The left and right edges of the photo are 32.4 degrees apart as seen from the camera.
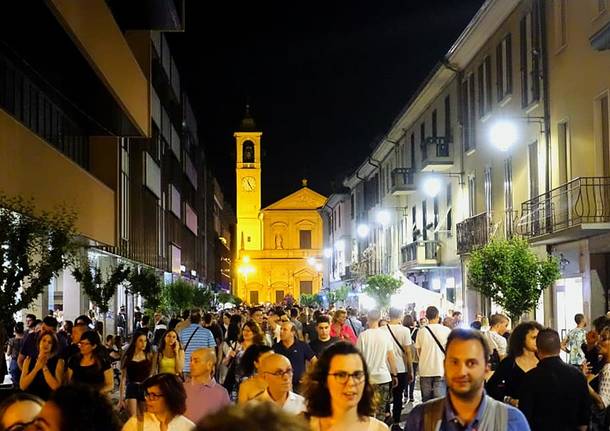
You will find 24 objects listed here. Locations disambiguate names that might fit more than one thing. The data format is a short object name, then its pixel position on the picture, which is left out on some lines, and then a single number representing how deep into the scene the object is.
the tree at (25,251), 14.74
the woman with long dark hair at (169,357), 13.40
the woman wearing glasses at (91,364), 11.30
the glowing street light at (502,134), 21.78
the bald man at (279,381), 7.53
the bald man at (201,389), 8.50
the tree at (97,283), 27.00
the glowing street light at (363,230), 64.50
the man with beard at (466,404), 4.80
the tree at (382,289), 38.51
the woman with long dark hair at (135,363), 12.16
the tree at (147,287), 34.41
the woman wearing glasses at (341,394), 5.64
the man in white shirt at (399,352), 16.91
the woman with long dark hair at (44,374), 11.80
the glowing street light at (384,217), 49.28
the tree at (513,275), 21.28
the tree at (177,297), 43.69
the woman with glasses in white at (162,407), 7.22
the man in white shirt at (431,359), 14.94
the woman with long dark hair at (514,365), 9.59
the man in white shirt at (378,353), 14.24
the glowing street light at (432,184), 36.25
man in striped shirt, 15.85
